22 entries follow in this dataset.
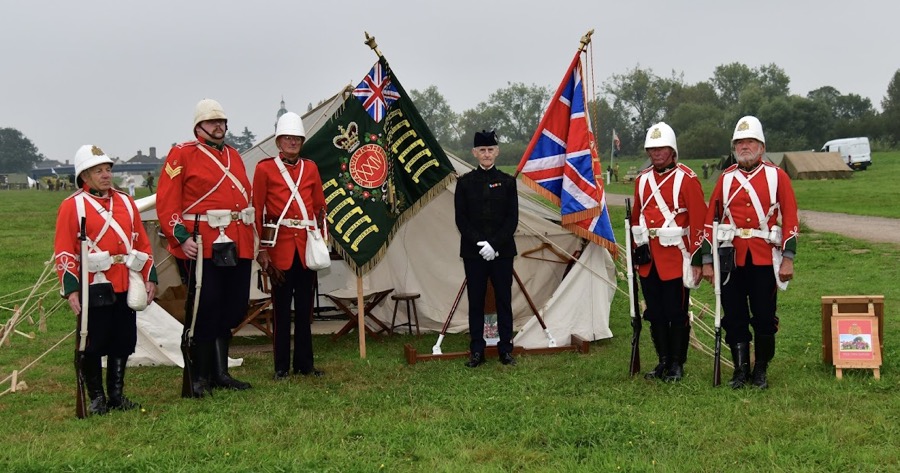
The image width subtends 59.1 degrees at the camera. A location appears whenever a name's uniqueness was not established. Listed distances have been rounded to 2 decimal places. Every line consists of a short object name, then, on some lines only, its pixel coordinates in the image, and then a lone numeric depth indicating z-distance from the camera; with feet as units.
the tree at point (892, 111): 165.37
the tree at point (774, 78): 240.20
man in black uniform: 20.21
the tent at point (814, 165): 103.09
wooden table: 23.76
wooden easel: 17.15
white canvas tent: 22.47
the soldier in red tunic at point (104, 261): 15.14
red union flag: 21.66
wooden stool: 24.66
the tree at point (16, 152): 374.02
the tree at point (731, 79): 252.42
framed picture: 17.11
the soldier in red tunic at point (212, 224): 16.97
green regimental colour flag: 21.26
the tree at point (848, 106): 205.98
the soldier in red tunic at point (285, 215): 18.57
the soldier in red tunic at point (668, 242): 17.39
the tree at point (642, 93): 244.83
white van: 119.03
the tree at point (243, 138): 325.42
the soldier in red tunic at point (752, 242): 16.42
